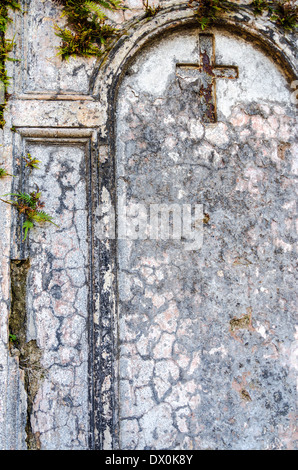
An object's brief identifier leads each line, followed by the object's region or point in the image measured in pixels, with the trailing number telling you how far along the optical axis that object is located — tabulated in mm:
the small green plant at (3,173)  2166
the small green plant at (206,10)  2391
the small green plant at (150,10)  2361
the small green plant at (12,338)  2109
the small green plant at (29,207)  2164
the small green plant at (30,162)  2227
